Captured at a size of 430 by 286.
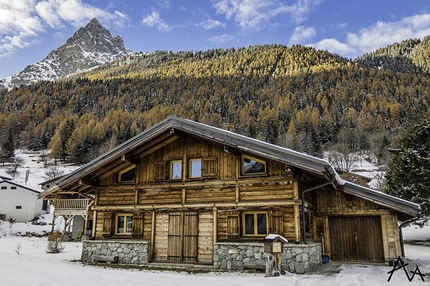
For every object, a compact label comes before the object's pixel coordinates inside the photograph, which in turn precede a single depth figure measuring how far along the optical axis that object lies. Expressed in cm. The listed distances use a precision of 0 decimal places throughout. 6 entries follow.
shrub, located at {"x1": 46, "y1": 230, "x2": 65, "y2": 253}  2077
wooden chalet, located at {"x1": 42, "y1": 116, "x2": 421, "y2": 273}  1334
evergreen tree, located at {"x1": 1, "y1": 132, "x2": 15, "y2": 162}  8812
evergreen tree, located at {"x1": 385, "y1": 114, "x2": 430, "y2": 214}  2333
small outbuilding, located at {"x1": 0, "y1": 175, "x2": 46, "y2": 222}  4975
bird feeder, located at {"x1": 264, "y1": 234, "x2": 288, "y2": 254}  1112
